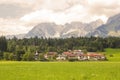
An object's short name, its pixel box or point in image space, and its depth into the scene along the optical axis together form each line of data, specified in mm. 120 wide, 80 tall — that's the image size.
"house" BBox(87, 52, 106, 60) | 187862
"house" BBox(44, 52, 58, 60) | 185688
